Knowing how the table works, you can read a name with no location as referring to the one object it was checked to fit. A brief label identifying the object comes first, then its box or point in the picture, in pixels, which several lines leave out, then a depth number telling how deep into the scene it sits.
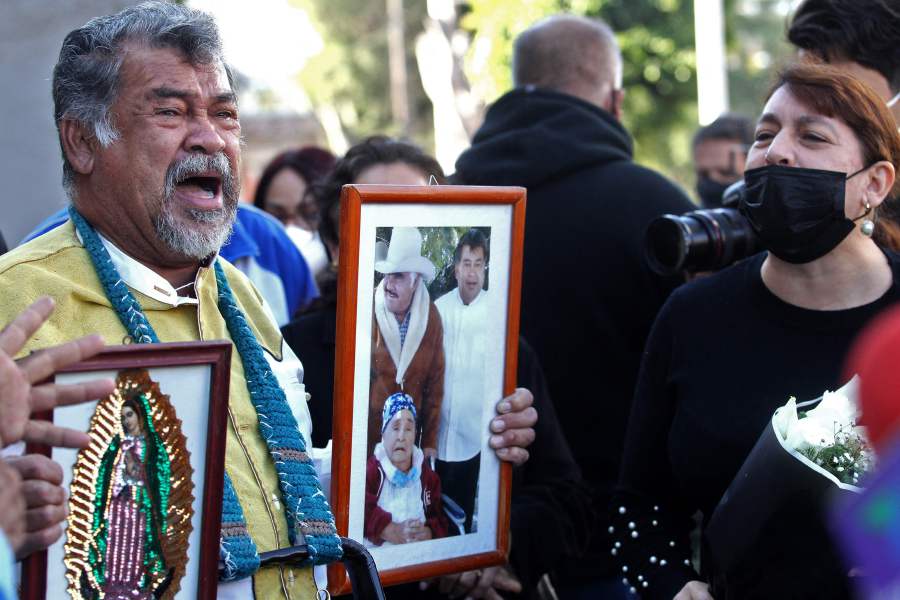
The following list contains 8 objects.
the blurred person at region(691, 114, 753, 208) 6.14
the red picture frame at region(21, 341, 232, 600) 1.92
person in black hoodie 3.79
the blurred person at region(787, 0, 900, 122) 3.53
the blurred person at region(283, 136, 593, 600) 2.90
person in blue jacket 4.41
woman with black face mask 2.73
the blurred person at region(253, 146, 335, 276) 6.05
